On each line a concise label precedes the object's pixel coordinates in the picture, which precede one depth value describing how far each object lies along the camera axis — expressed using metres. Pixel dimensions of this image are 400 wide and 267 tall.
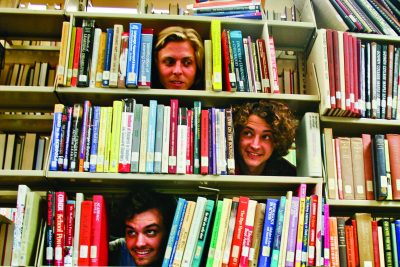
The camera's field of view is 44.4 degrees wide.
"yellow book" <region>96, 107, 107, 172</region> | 1.90
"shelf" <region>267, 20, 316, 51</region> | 2.20
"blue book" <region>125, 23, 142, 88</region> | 2.00
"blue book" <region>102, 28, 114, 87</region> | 2.01
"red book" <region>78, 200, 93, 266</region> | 1.80
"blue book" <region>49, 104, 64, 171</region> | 1.89
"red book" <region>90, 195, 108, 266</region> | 1.81
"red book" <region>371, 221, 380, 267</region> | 1.91
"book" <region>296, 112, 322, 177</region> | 1.99
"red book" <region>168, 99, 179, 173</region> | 1.92
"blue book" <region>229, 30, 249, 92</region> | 2.08
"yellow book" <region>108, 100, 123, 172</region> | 1.91
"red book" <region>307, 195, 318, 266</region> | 1.83
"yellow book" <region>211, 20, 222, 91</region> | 2.03
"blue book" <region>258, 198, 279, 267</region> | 1.83
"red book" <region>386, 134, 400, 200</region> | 1.99
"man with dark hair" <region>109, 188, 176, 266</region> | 1.94
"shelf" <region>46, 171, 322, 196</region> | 1.89
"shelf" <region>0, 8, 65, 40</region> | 2.13
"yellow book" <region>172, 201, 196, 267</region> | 1.80
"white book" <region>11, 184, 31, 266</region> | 1.75
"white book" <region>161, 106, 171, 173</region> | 1.91
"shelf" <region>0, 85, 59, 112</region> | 2.02
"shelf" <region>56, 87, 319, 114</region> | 2.02
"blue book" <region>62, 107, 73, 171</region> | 1.90
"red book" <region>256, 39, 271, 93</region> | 2.09
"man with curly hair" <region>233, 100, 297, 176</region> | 2.09
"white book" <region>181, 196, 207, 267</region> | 1.80
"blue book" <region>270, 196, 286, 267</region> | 1.82
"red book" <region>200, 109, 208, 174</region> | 1.92
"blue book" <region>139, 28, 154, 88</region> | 2.02
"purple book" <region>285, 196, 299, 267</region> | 1.83
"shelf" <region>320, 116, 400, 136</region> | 2.08
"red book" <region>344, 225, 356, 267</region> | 1.90
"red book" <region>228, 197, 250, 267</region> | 1.81
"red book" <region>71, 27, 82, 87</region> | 2.02
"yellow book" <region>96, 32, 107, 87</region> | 2.03
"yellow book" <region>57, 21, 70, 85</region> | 1.99
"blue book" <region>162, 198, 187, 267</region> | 1.81
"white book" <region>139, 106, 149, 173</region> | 1.91
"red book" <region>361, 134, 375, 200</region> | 2.01
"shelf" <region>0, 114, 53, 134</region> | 2.26
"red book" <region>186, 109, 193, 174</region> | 1.93
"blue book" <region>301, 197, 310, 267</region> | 1.83
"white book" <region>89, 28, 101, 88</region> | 2.03
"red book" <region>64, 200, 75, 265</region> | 1.80
